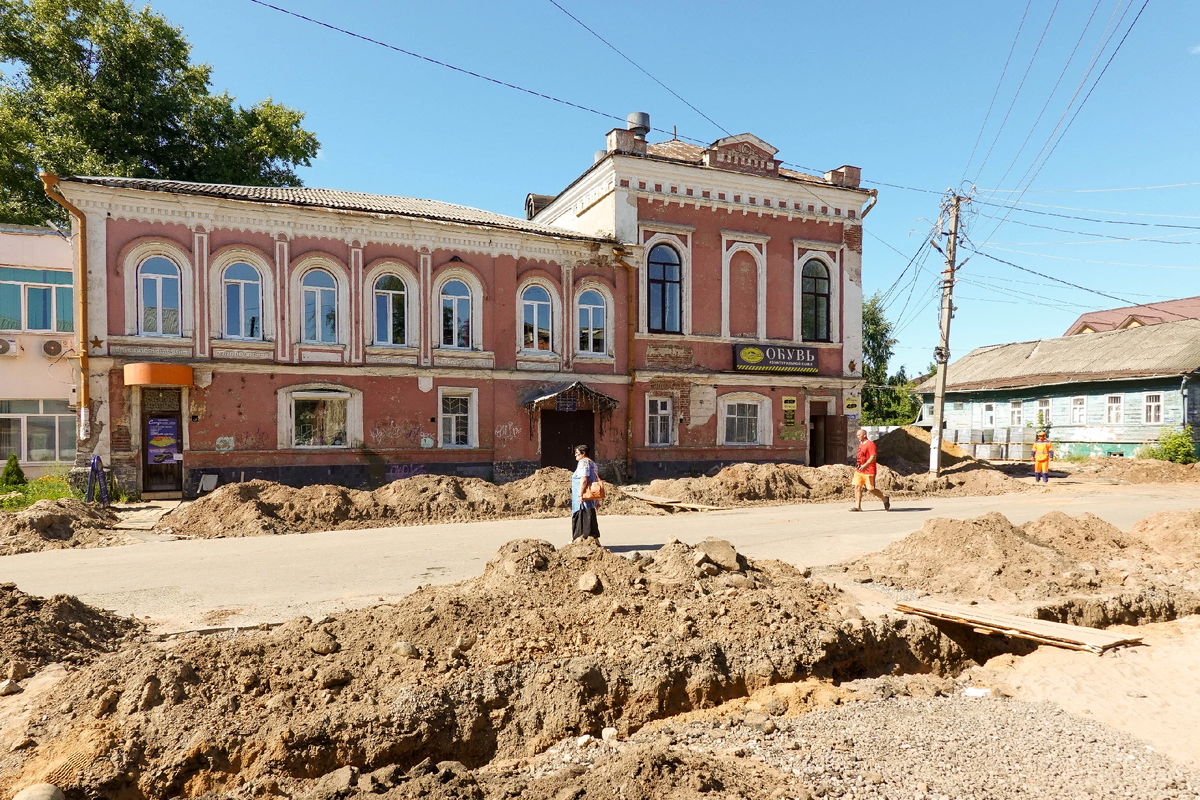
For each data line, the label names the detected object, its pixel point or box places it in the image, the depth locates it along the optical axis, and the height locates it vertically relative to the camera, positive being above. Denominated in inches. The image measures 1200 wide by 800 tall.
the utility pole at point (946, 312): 846.5 +100.0
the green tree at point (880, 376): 1862.7 +49.6
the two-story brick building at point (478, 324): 660.7 +81.4
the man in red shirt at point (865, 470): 577.0 -63.6
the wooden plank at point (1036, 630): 244.5 -85.7
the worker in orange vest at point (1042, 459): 871.1 -82.7
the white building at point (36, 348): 820.6 +61.0
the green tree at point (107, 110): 975.6 +441.6
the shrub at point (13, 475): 706.2 -77.5
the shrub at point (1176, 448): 1051.3 -85.2
